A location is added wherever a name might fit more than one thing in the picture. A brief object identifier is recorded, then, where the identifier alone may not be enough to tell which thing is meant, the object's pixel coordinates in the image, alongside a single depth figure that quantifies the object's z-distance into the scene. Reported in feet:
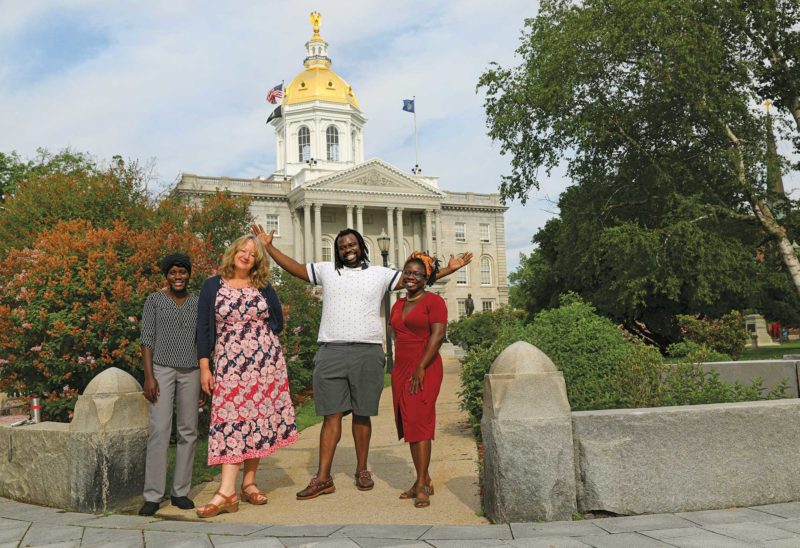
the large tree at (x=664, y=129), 67.72
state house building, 205.98
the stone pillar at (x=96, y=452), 17.78
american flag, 192.65
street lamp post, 78.54
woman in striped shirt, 18.25
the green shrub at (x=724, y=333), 58.03
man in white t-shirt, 18.93
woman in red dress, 18.02
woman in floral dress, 17.98
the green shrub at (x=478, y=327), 88.96
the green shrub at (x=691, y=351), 32.62
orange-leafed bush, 30.94
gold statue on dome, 253.65
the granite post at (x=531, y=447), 15.23
